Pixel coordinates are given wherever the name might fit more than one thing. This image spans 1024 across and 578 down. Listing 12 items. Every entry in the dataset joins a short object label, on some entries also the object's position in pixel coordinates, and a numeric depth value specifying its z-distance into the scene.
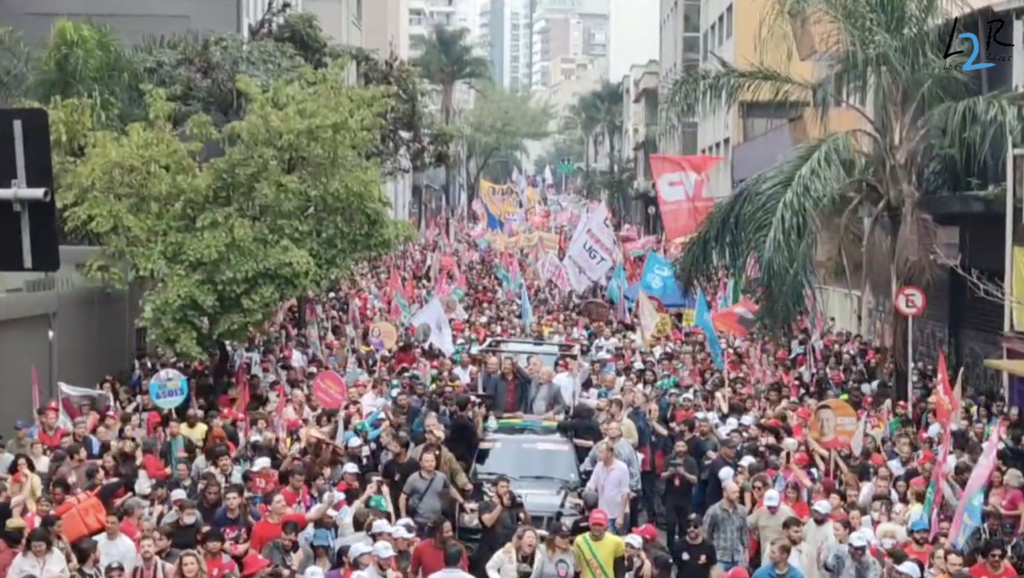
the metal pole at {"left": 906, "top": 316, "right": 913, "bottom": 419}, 21.62
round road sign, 21.75
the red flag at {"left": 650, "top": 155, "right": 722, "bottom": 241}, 29.34
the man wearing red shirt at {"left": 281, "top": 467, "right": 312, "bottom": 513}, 13.92
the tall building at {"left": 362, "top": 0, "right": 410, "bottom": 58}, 87.62
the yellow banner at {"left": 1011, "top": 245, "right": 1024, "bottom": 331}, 22.48
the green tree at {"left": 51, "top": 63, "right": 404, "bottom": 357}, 25.19
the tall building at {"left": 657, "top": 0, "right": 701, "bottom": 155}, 71.12
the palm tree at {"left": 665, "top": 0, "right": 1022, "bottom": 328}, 22.27
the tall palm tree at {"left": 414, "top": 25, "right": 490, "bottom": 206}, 90.75
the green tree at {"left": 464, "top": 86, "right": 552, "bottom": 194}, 123.00
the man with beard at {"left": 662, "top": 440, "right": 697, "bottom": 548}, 16.58
